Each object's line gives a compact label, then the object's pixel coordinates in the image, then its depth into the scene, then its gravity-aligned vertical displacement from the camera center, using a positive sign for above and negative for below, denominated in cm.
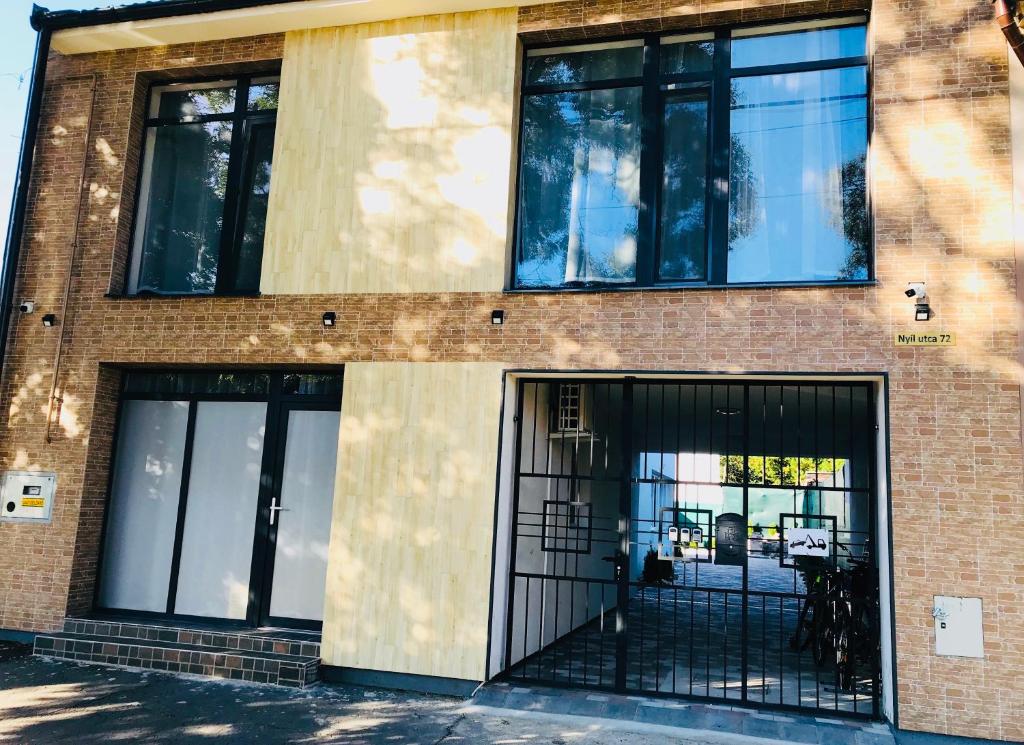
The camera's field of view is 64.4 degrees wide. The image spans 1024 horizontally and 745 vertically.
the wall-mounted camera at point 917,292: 613 +176
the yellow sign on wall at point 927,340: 609 +140
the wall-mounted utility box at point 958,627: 572 -68
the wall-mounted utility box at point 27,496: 796 -17
